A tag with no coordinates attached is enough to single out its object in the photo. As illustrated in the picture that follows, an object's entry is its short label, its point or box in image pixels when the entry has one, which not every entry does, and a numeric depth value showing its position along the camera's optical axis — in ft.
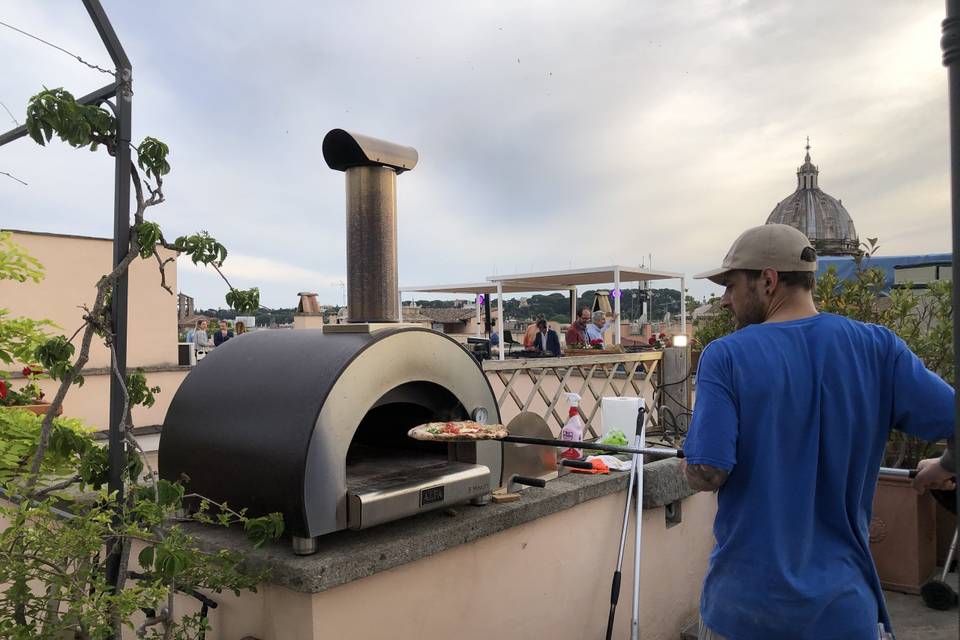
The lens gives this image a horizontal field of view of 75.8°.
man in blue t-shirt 5.87
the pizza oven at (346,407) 6.89
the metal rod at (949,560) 14.32
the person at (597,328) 42.55
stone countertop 6.65
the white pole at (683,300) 51.71
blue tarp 26.03
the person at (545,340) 41.11
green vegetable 13.20
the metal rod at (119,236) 6.43
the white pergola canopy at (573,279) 47.57
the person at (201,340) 49.04
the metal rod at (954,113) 2.95
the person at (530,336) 44.51
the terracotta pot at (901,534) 15.07
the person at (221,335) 49.26
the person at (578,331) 35.24
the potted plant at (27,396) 11.25
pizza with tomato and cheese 7.83
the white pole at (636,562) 10.30
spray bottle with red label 12.35
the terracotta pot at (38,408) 11.26
